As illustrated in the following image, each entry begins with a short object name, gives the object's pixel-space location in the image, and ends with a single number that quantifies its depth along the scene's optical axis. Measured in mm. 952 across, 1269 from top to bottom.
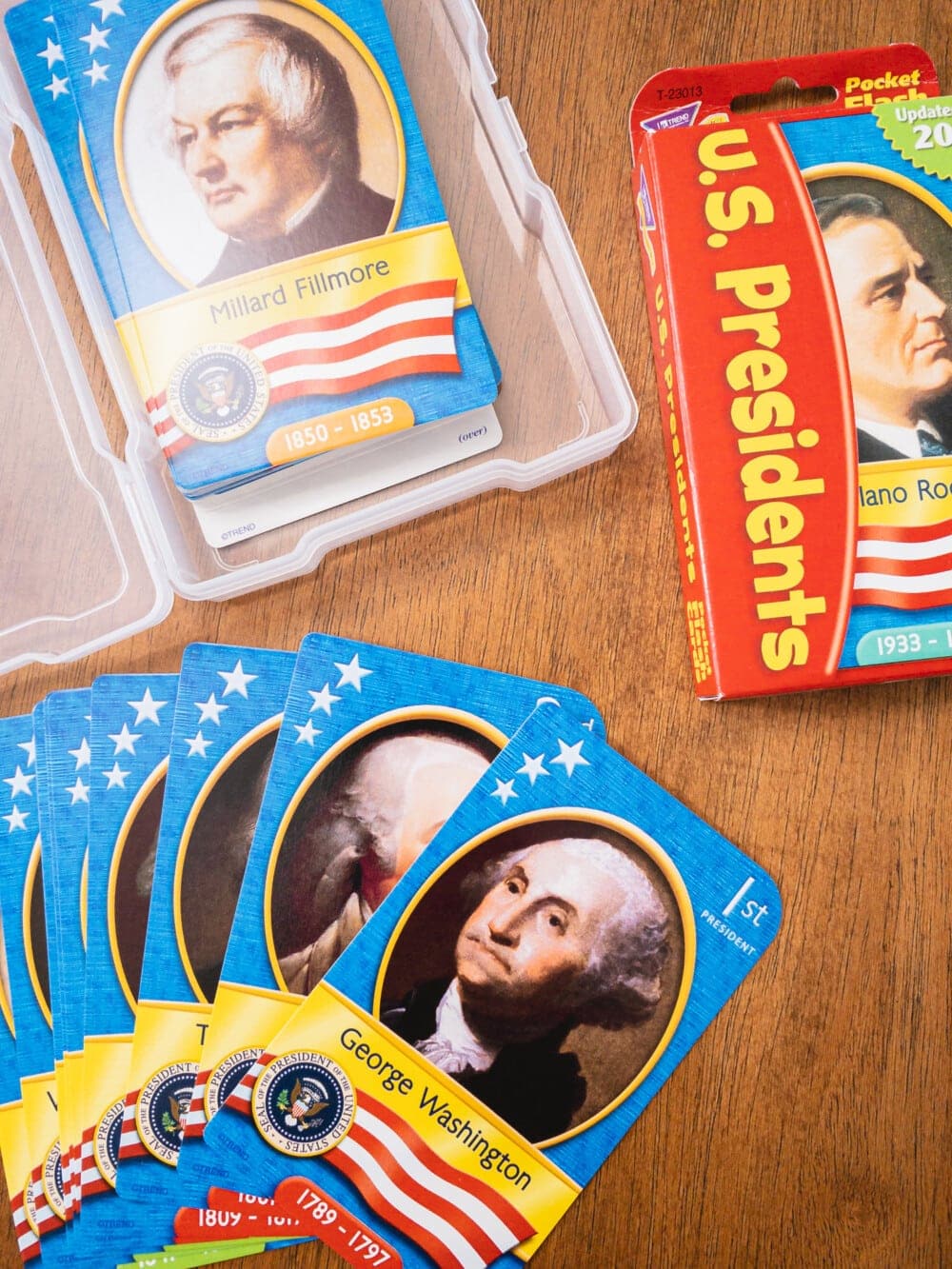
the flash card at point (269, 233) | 280
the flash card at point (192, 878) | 287
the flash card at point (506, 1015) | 275
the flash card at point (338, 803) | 282
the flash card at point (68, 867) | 297
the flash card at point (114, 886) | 290
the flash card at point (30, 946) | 300
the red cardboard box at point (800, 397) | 264
